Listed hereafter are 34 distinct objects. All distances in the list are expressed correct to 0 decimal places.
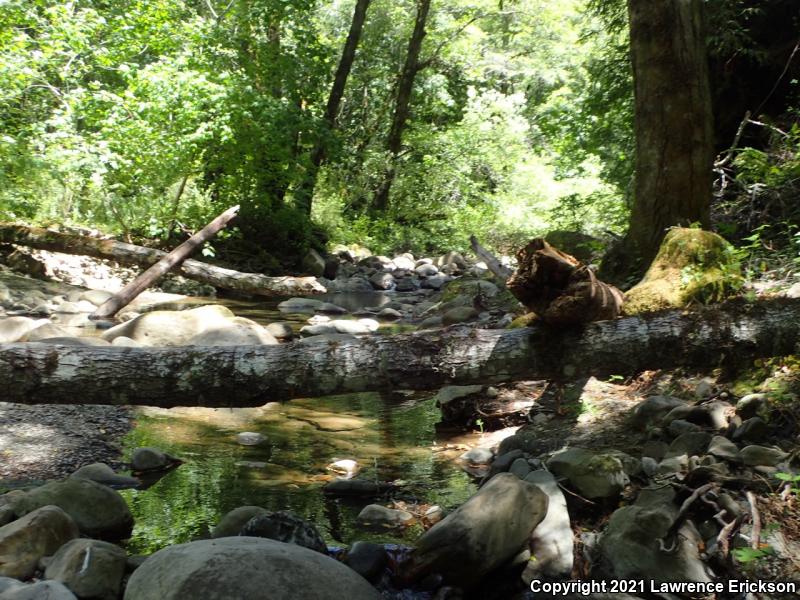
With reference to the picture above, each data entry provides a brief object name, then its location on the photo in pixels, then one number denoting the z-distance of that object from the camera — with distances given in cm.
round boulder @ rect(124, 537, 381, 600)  233
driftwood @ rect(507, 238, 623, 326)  339
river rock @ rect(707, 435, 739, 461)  317
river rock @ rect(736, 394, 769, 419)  360
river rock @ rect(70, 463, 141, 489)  388
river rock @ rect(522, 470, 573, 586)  288
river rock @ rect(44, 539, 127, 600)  267
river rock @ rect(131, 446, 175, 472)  420
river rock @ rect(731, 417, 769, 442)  343
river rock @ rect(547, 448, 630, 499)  324
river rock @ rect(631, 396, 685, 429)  412
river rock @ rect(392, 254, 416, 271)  1761
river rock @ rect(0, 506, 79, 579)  280
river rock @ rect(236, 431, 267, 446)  488
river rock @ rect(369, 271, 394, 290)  1530
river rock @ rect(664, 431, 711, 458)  348
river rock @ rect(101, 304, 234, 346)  749
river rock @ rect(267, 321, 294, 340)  870
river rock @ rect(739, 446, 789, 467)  307
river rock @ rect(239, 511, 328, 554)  305
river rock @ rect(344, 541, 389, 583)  296
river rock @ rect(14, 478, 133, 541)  324
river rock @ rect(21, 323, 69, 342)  681
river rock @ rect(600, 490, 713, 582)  265
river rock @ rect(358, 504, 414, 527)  356
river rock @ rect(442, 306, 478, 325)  895
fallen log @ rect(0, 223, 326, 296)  1085
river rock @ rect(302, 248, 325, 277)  1549
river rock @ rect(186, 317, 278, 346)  723
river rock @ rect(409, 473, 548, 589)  284
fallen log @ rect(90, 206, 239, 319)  963
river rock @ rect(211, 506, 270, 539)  318
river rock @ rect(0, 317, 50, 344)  718
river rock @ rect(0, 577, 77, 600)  244
